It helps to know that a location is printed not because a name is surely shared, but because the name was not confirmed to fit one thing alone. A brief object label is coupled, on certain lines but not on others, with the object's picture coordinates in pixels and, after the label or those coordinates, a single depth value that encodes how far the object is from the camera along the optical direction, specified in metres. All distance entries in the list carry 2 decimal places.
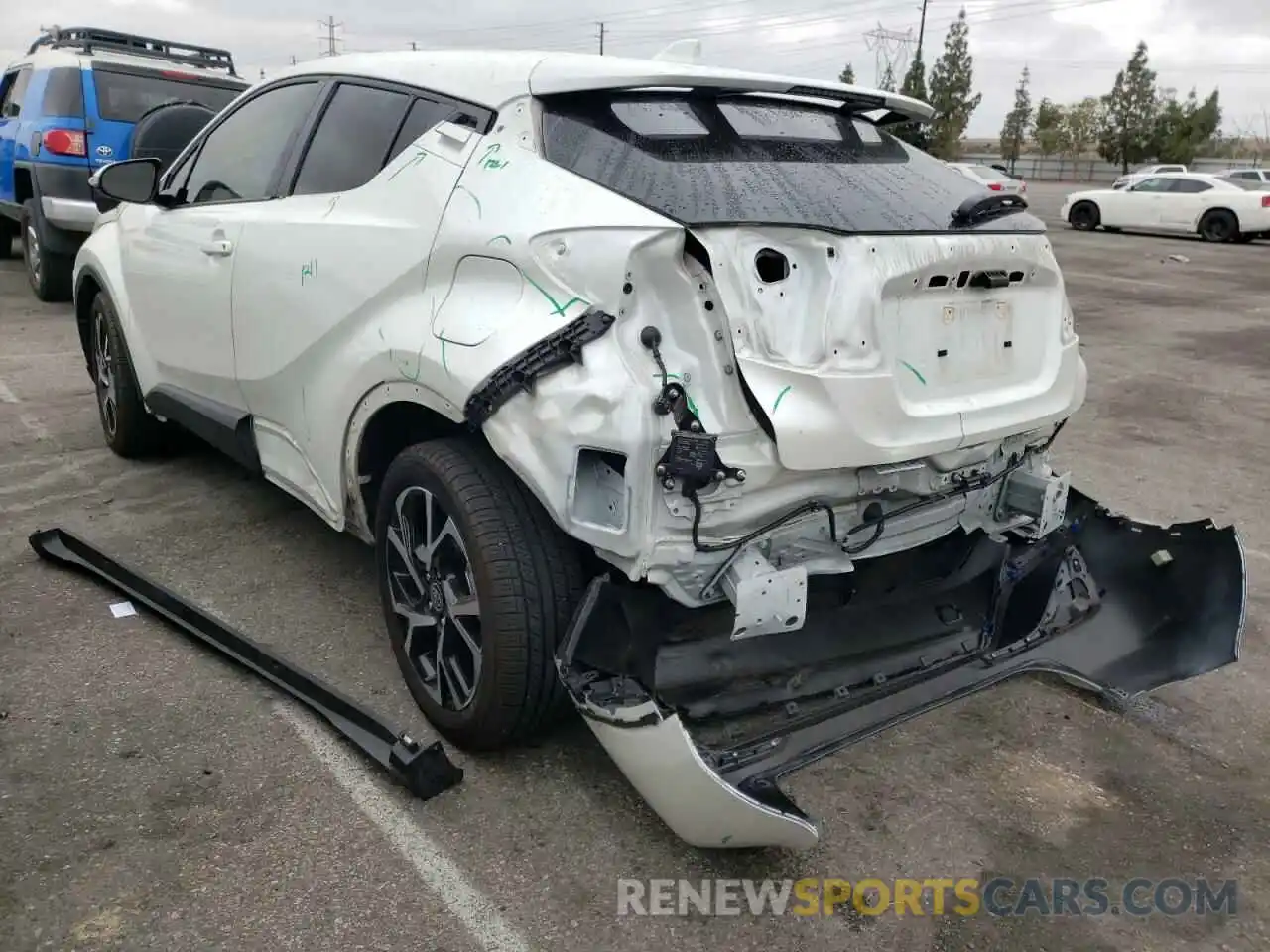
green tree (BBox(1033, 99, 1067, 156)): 75.56
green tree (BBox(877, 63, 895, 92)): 52.75
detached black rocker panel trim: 2.63
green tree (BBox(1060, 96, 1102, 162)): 74.81
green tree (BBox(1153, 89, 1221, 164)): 57.16
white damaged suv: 2.29
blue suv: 8.84
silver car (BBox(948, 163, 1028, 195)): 18.14
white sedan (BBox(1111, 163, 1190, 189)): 23.25
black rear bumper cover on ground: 2.40
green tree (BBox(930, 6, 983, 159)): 61.44
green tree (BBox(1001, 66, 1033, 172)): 74.25
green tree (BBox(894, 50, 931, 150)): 57.47
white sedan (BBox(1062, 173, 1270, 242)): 20.83
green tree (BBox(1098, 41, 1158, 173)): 58.59
